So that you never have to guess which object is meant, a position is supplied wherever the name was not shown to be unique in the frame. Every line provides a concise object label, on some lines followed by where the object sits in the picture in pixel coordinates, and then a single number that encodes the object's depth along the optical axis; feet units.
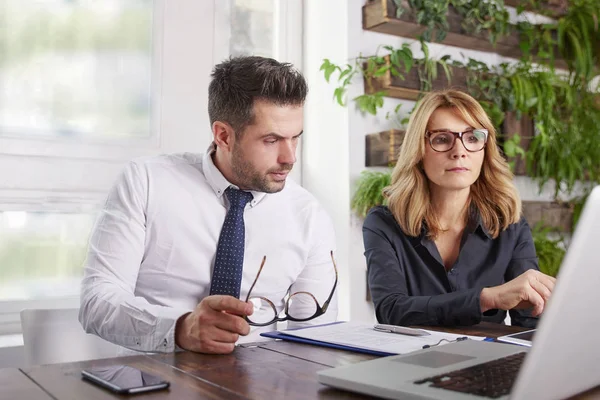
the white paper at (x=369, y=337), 3.95
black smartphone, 2.92
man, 5.91
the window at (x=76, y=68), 7.80
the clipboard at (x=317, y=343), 3.83
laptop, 2.19
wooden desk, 2.91
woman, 6.72
